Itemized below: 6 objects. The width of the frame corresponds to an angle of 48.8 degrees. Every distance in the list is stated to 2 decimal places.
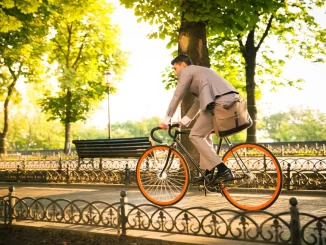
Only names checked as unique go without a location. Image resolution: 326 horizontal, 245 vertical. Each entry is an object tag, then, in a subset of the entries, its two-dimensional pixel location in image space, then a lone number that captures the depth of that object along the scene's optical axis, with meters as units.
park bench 11.05
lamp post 17.20
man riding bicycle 4.92
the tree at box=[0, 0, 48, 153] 13.29
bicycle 5.16
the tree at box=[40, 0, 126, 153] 29.48
